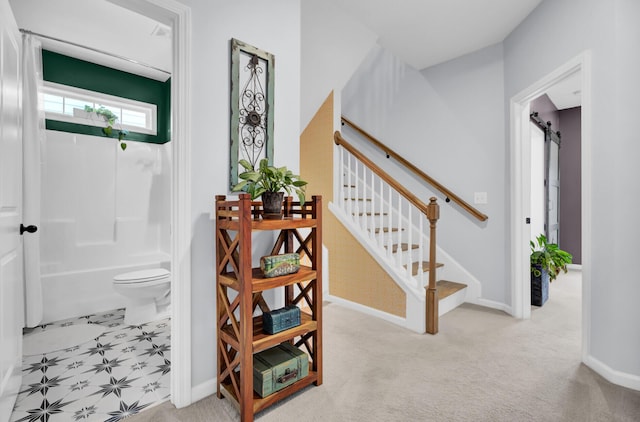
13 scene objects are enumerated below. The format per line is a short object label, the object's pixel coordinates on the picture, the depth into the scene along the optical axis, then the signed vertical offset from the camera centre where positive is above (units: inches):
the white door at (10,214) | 52.6 -0.6
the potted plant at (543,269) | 120.3 -23.8
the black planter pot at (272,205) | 62.0 +1.0
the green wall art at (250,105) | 67.9 +24.1
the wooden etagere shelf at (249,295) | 54.5 -17.2
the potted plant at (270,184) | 59.7 +5.1
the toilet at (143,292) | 100.8 -27.2
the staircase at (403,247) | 99.3 -14.4
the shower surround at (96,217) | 113.8 -2.7
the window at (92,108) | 119.4 +43.3
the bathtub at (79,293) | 110.3 -30.8
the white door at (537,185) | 160.3 +12.8
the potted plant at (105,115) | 124.5 +38.9
